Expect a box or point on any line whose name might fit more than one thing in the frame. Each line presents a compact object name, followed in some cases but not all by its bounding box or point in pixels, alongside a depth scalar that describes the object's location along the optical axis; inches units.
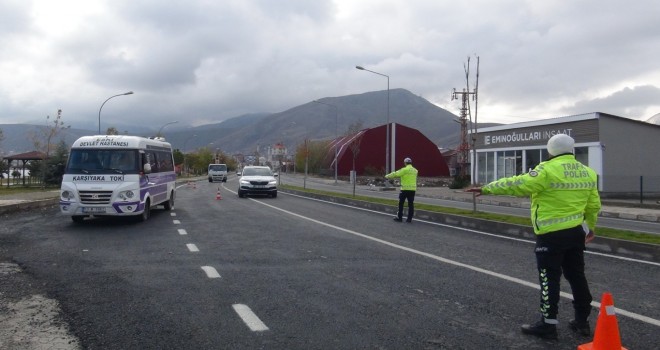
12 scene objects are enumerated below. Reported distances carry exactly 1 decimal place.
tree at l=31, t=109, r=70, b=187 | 1695.4
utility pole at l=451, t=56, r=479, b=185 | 2743.6
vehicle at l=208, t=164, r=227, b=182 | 2416.3
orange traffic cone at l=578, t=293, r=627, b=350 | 162.1
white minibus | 539.5
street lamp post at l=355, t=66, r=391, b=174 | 1681.8
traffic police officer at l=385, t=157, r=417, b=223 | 609.9
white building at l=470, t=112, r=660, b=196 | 1203.2
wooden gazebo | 1526.7
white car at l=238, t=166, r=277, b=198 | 1087.0
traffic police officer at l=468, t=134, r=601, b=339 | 192.9
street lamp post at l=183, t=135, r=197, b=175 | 3745.1
